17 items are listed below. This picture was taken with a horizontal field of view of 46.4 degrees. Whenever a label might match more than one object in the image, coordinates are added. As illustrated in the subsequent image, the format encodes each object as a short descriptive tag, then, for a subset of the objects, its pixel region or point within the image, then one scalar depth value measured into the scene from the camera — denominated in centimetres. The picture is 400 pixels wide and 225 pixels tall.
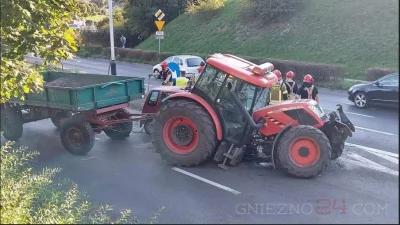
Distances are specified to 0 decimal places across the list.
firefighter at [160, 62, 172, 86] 1372
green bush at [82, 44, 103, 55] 4484
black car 1476
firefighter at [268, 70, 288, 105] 1031
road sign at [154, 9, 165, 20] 2892
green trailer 980
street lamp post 1752
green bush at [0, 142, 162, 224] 547
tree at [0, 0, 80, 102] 629
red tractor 807
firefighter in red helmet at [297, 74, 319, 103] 1080
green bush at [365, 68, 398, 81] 1988
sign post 2685
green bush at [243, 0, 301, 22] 3234
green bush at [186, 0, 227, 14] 3972
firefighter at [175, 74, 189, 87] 1315
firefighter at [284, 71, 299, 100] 1121
